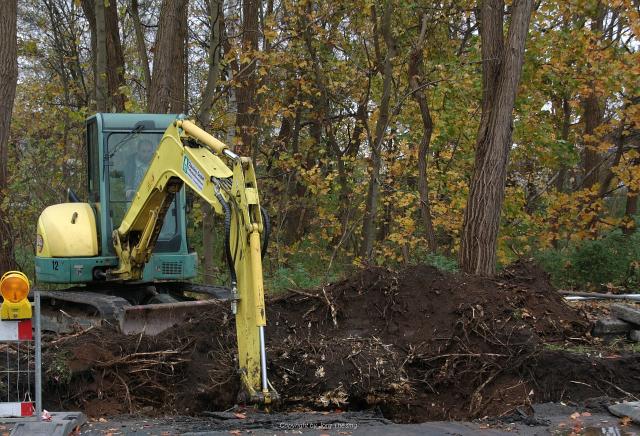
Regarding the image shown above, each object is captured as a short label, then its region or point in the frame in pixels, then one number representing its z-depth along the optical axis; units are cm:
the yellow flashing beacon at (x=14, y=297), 1087
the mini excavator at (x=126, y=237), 1720
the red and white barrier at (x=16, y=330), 1114
